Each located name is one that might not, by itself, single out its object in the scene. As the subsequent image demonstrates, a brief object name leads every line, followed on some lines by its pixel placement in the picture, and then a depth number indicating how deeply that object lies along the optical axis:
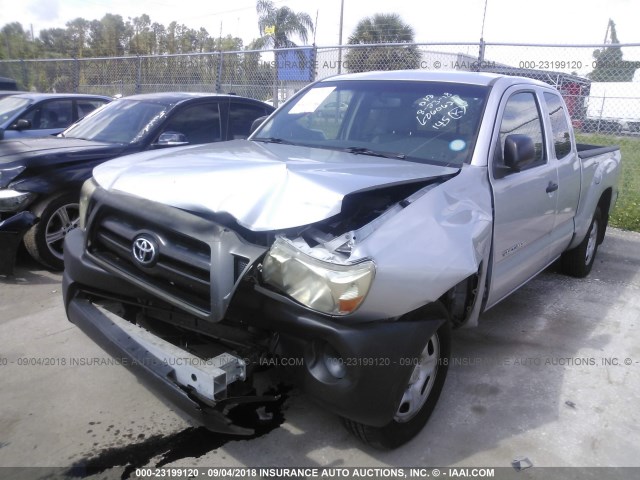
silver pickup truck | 2.15
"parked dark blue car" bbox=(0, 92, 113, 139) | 7.30
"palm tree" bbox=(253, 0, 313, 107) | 25.47
